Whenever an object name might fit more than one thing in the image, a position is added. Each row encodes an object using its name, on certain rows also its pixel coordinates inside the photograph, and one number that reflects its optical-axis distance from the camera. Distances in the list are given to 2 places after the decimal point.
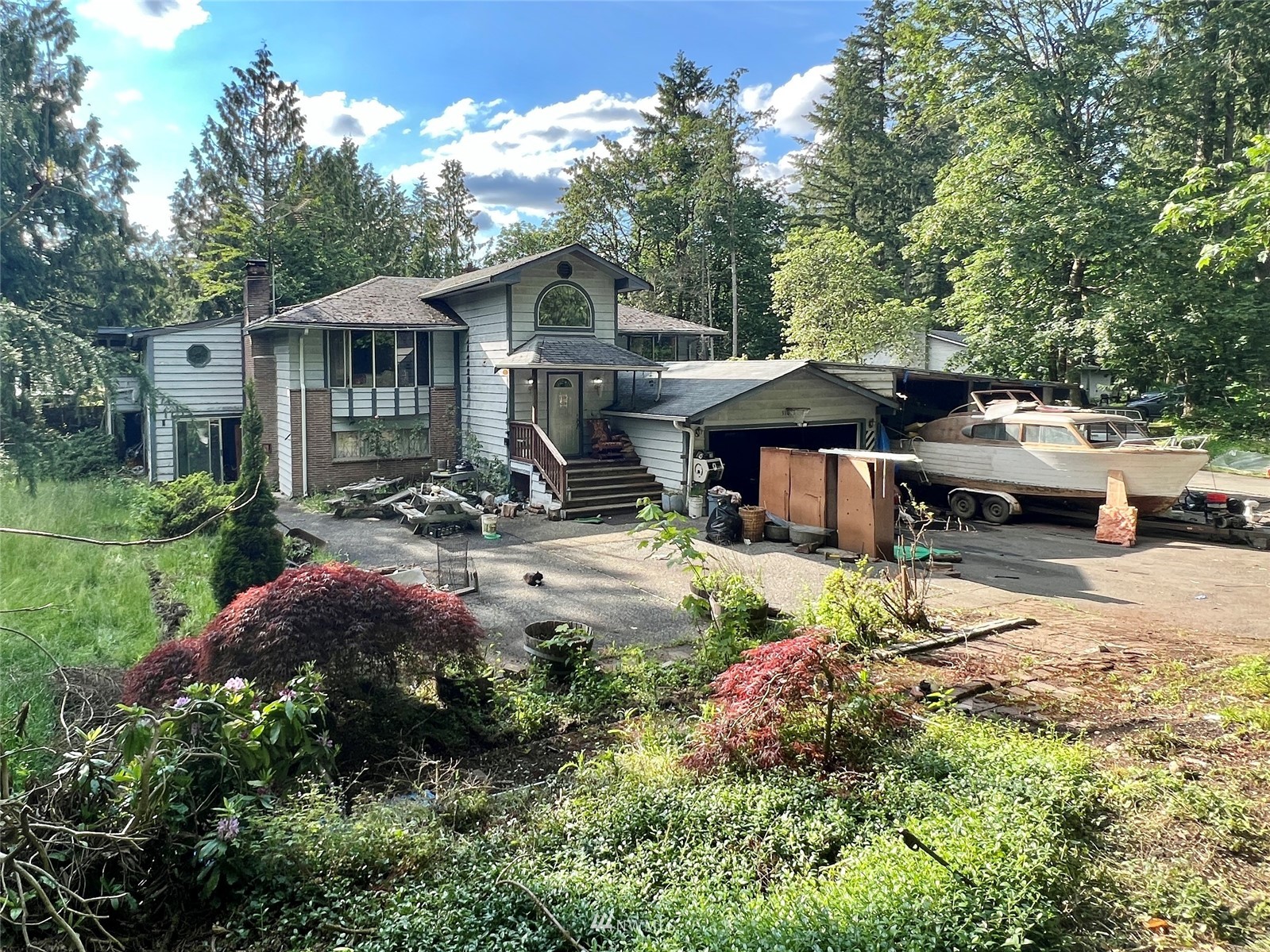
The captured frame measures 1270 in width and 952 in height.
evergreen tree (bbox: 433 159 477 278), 44.00
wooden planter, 6.93
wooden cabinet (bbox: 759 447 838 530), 13.47
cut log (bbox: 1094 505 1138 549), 13.71
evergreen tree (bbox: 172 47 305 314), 36.38
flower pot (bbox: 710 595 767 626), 7.46
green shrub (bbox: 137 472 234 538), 12.16
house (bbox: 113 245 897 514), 16.98
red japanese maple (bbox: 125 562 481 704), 5.12
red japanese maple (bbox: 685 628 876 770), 4.83
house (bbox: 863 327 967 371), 28.27
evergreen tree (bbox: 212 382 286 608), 8.70
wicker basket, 13.94
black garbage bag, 13.73
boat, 14.06
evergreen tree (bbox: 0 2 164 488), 10.45
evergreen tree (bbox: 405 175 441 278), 40.88
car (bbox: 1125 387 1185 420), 23.56
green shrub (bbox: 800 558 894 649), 7.81
